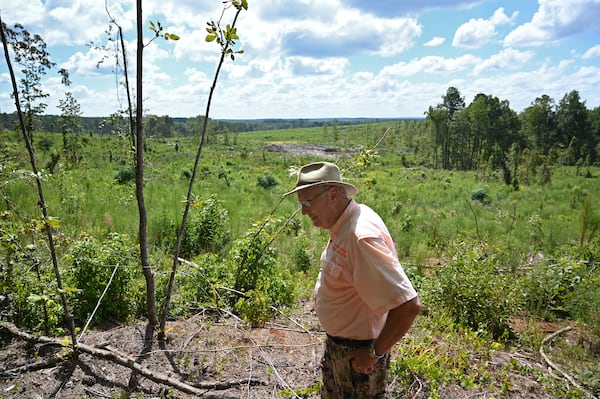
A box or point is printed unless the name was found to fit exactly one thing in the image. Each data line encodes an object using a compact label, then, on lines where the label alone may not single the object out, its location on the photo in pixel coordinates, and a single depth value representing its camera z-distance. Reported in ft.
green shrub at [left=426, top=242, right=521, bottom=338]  13.47
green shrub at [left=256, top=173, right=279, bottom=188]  54.30
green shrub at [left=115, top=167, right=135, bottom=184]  46.58
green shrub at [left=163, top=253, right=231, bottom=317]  13.34
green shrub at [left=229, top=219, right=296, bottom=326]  14.16
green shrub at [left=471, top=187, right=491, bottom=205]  50.90
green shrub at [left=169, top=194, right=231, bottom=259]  19.66
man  5.60
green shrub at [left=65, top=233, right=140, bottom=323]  11.91
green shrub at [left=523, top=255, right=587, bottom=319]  15.74
